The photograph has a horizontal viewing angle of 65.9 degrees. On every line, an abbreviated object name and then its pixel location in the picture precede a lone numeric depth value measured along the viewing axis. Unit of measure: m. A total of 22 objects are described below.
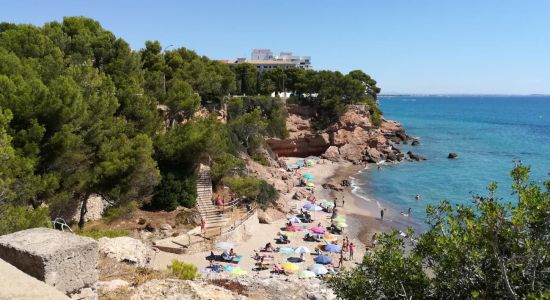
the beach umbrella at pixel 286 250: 23.84
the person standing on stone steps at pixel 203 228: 22.83
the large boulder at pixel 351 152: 55.41
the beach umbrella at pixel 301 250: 23.56
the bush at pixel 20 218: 11.38
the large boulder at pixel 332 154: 54.75
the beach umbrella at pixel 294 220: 29.65
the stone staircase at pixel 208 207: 24.24
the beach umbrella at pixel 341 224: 29.78
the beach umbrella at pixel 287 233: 26.82
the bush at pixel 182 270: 12.02
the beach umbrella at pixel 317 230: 27.93
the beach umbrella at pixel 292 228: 28.00
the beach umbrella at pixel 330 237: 26.87
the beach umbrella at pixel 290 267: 21.27
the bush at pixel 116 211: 19.70
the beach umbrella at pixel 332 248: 24.62
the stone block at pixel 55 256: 7.55
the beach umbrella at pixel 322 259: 22.80
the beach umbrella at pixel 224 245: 21.94
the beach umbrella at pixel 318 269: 20.89
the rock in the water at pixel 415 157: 58.22
